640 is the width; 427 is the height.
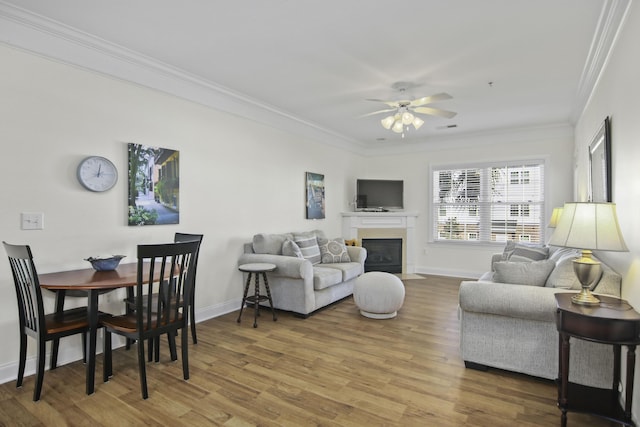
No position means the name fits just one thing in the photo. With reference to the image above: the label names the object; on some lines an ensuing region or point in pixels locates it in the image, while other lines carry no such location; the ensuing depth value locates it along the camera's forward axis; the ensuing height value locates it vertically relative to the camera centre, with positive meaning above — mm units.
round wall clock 3014 +288
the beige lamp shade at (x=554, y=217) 4766 -101
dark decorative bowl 2764 -446
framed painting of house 3379 +213
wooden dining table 2314 -517
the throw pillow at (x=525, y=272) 2789 -492
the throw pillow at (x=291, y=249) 4570 -535
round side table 3946 -866
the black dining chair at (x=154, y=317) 2361 -810
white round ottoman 4059 -1002
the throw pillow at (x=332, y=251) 5117 -627
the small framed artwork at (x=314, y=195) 5871 +221
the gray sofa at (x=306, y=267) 4145 -769
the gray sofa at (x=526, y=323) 2402 -851
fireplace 6922 -870
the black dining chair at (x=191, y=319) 2949 -1038
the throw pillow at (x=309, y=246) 4852 -531
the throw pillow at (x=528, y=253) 3936 -503
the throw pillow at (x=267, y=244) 4559 -468
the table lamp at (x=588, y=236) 2090 -156
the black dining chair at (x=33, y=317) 2273 -786
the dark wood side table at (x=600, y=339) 1852 -685
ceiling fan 3889 +1073
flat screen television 7145 +248
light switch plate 2695 -114
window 6117 +129
